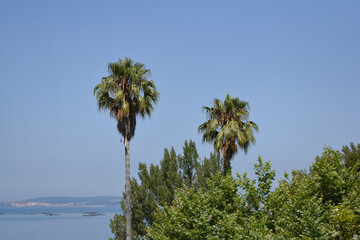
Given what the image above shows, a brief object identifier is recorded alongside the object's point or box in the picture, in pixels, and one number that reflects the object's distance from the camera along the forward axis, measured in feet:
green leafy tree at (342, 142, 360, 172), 128.38
